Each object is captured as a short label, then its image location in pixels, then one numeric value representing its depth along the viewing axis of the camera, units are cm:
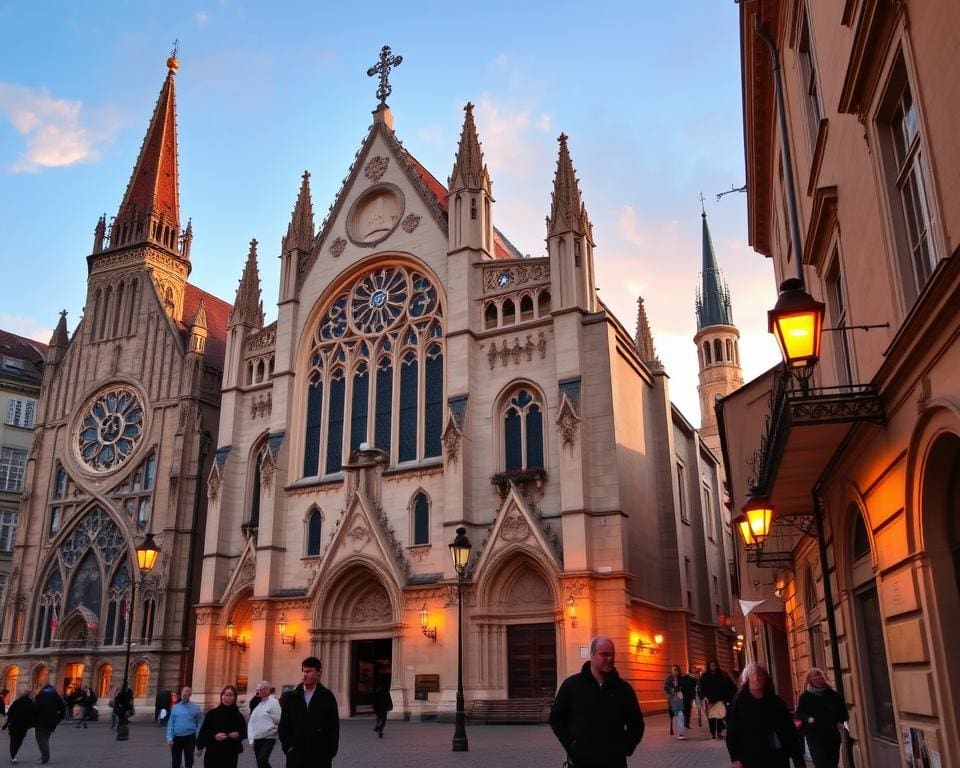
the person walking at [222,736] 1059
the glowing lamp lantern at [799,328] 883
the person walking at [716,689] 2014
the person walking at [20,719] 1745
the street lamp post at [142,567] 2261
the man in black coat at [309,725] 851
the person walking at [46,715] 1794
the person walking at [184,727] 1302
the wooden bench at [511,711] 2867
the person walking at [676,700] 2227
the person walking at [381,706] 2480
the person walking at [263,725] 1209
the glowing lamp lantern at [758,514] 1328
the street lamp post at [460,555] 2170
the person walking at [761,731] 765
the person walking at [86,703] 3444
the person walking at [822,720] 1016
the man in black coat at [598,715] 662
